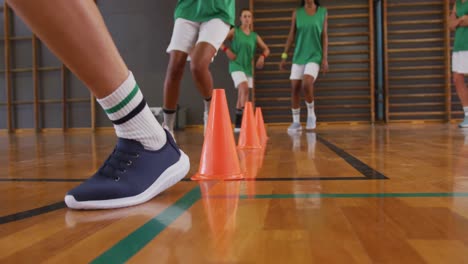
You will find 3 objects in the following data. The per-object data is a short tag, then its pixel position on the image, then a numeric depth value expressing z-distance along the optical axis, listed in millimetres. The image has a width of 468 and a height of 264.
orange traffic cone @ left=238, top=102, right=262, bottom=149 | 2831
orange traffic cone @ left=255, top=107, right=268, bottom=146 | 3978
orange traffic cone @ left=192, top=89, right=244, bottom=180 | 1483
